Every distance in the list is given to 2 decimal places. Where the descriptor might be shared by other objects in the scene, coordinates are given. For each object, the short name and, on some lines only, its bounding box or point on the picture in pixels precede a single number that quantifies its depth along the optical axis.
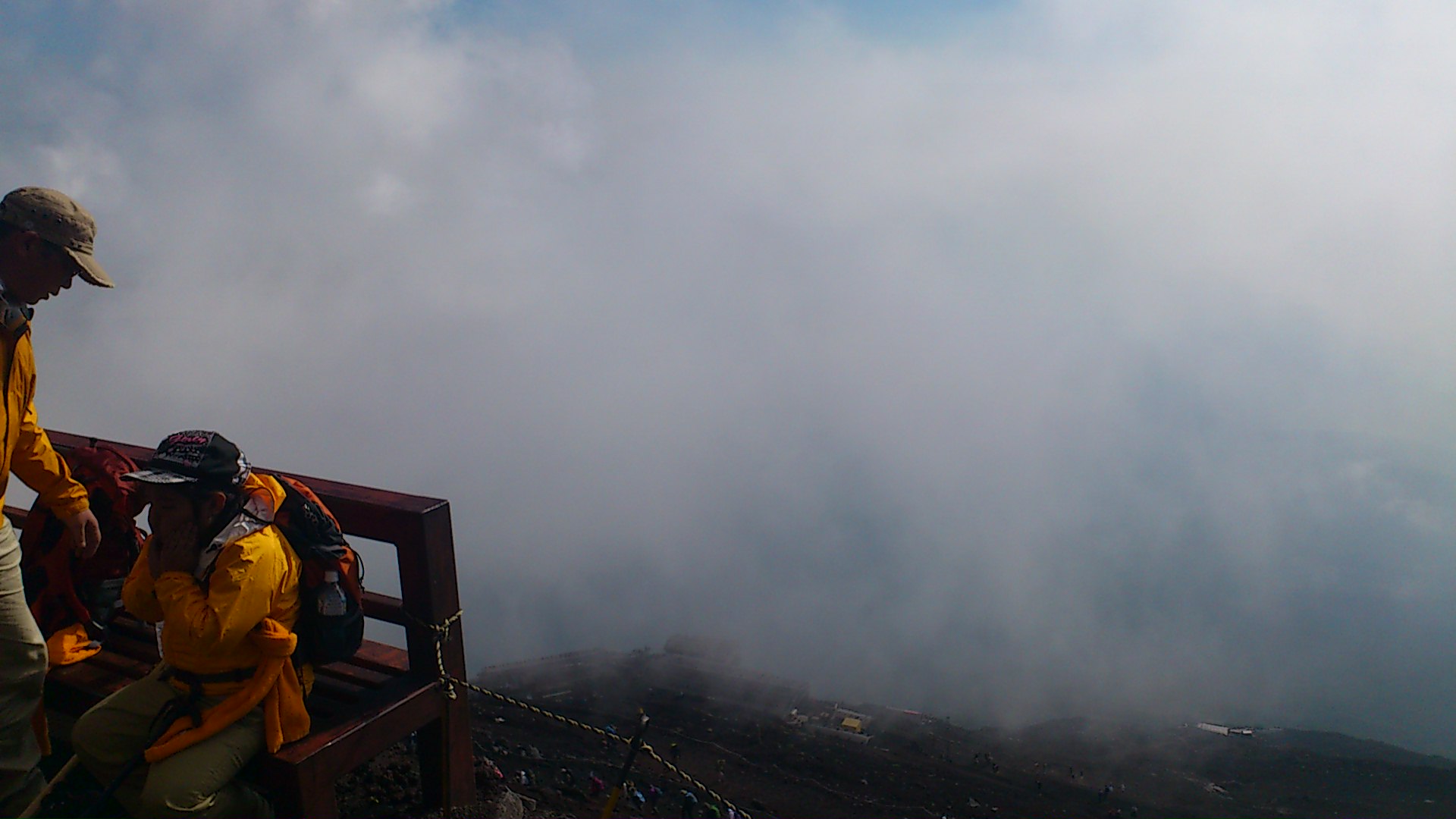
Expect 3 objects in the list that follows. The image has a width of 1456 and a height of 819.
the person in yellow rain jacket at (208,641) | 2.91
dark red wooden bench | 3.36
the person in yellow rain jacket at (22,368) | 3.34
